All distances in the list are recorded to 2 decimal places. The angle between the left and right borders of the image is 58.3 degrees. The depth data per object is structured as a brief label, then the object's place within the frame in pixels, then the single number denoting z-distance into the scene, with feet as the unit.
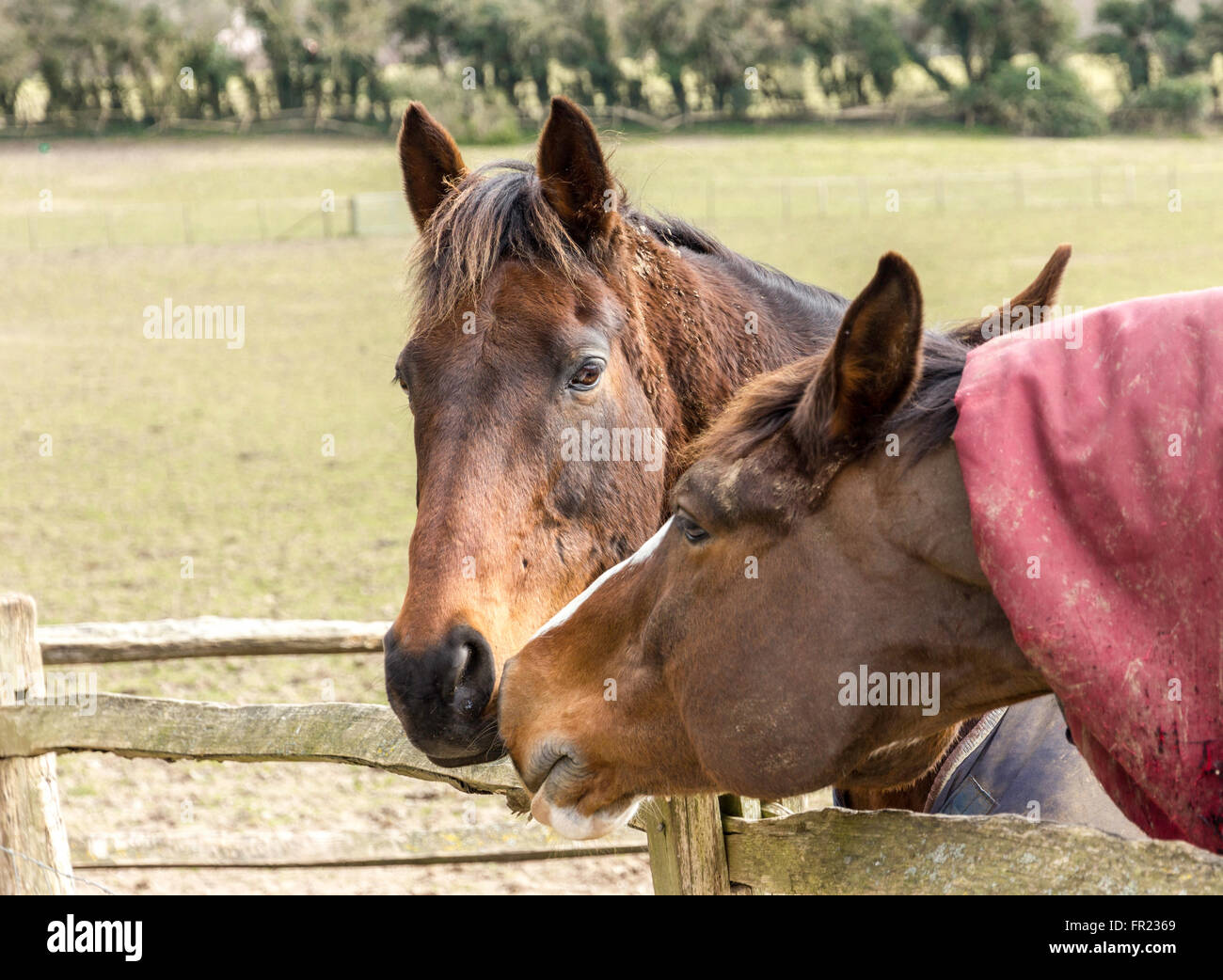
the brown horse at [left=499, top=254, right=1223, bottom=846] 5.35
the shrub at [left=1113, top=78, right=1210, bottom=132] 140.46
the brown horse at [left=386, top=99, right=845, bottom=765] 7.95
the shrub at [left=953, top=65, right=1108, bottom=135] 140.15
